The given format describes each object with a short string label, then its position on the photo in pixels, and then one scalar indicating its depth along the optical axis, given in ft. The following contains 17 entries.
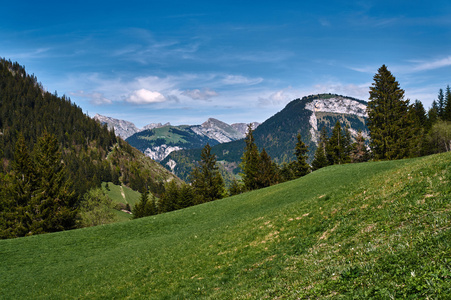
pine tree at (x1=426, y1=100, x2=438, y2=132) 345.90
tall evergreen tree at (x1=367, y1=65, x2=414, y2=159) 188.85
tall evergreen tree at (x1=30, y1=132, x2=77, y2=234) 179.73
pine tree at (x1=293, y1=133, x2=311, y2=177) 285.13
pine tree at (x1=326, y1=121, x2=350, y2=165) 285.84
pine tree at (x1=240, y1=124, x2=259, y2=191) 256.11
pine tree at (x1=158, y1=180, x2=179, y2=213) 306.12
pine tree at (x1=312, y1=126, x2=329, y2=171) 300.07
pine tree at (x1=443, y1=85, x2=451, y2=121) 312.38
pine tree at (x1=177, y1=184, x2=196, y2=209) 288.71
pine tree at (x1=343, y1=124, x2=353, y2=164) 284.61
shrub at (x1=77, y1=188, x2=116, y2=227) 304.50
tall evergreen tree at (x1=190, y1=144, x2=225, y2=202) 262.67
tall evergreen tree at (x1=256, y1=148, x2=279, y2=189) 253.85
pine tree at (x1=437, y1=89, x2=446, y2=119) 497.38
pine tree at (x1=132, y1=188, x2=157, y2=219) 326.44
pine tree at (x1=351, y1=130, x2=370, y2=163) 295.69
